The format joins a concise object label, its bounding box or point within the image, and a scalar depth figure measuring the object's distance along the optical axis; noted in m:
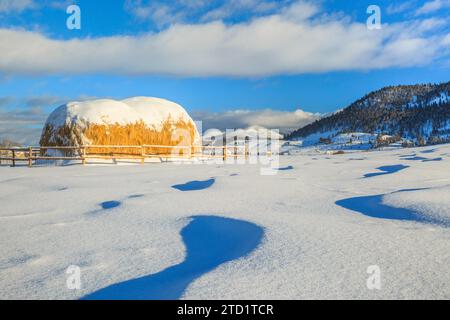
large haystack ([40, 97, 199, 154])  16.98
